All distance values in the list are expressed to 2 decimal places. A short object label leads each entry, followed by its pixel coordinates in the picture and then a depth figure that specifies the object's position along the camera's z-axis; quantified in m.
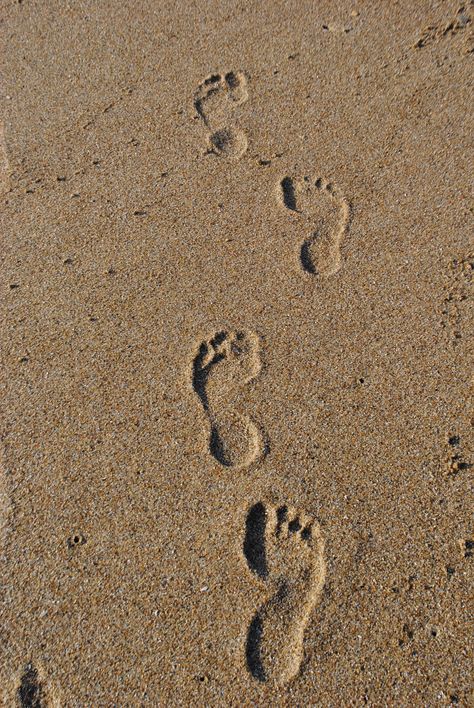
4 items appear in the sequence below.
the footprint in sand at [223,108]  2.30
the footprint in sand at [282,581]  1.47
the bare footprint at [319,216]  2.05
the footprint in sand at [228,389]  1.73
